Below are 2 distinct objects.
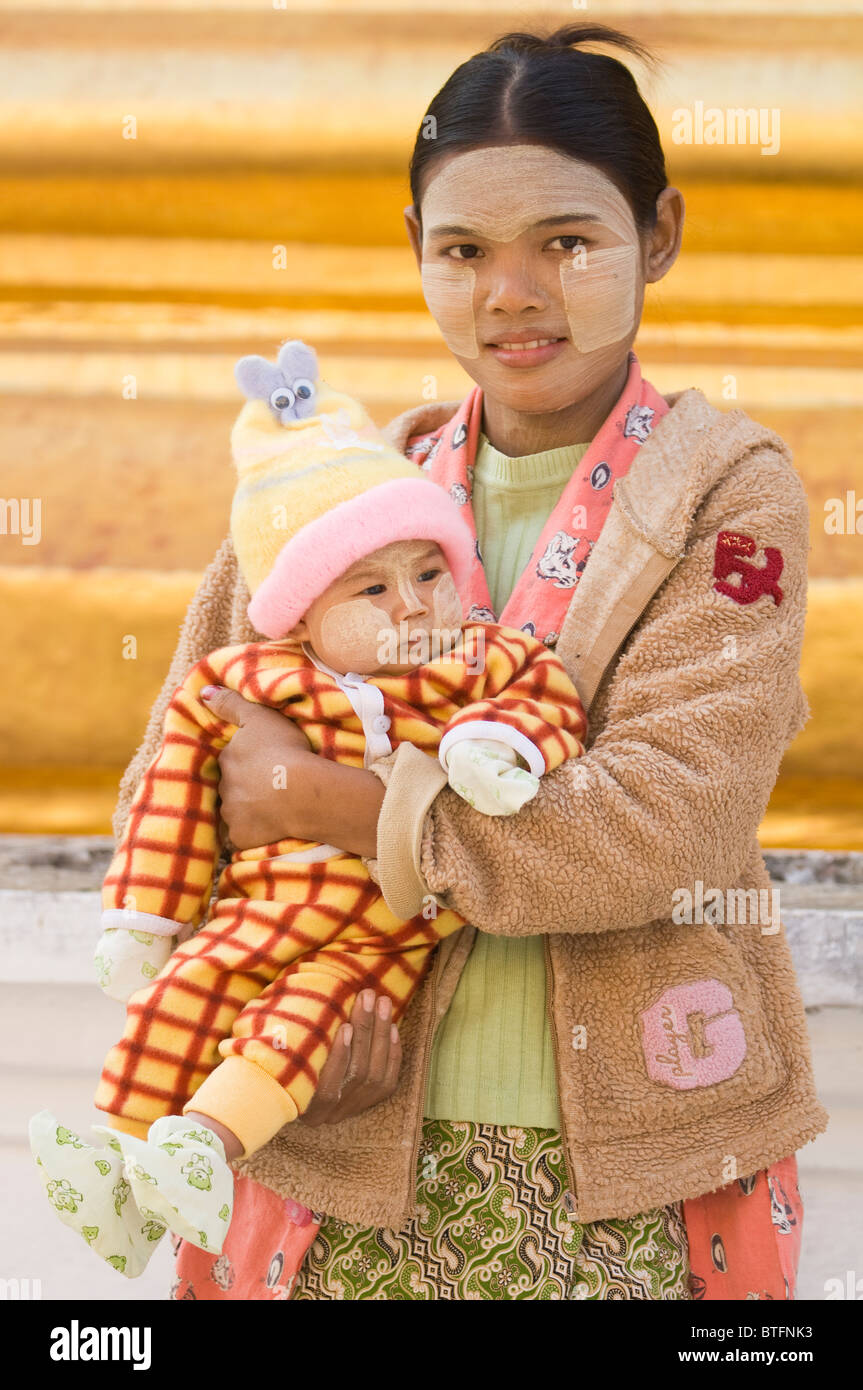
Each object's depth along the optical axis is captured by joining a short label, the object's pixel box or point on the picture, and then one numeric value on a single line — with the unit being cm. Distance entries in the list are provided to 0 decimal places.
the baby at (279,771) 285
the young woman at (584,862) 288
